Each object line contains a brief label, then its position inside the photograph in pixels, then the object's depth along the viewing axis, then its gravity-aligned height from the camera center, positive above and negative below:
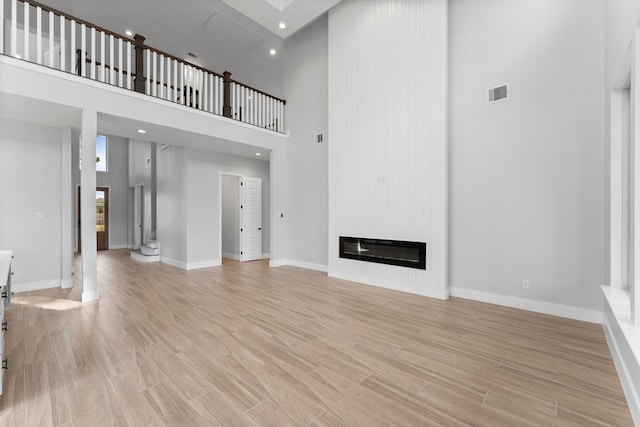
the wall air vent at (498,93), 3.77 +1.60
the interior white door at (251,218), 7.43 -0.15
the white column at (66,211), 4.74 +0.03
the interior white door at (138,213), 9.72 -0.02
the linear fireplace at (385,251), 4.33 -0.65
